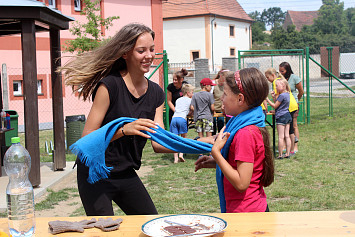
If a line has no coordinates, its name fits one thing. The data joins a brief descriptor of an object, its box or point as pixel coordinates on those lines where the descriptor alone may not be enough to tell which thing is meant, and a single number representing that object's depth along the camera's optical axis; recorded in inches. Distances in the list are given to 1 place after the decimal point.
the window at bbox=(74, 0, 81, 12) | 864.3
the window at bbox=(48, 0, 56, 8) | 788.0
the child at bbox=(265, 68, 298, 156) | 367.2
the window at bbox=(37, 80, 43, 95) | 741.3
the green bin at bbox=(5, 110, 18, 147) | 411.2
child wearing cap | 374.0
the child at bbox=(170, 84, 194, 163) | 369.4
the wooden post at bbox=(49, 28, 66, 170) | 335.6
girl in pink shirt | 107.4
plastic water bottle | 92.2
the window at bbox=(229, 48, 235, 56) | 2059.3
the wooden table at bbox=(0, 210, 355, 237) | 88.0
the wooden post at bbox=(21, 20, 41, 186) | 268.4
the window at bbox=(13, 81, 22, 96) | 737.1
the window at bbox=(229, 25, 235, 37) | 2089.1
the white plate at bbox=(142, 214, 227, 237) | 87.4
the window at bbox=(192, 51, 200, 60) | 1948.8
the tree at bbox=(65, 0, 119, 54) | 706.2
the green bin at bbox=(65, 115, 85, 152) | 437.1
